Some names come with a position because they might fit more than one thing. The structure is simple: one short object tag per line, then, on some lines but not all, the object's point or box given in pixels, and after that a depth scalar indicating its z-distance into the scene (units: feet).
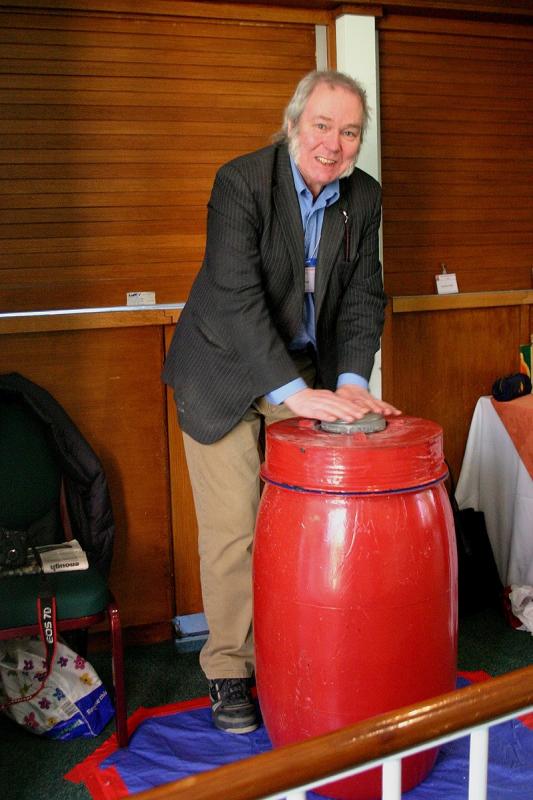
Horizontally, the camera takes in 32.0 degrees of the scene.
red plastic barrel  6.56
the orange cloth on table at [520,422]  10.64
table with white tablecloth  10.83
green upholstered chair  9.15
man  7.56
